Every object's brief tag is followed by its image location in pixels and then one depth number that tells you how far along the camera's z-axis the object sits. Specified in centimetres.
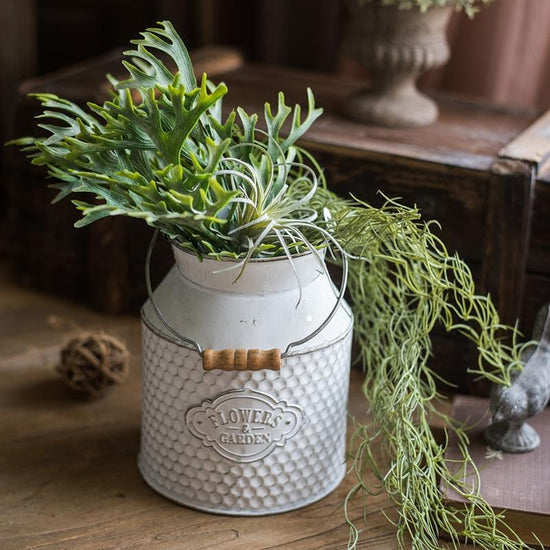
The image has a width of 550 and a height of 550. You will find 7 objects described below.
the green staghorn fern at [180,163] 96
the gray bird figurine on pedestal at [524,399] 105
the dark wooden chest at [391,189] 116
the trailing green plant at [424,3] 121
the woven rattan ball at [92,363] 119
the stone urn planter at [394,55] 127
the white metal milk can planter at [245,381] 100
